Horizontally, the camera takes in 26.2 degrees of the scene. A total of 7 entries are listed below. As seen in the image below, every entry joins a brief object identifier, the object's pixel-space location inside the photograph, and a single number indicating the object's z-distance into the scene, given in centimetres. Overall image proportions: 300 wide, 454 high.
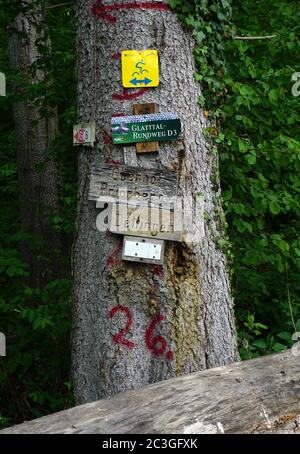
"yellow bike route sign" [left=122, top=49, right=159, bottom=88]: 332
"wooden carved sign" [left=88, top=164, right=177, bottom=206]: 329
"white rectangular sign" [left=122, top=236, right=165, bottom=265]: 325
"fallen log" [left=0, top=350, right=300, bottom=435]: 236
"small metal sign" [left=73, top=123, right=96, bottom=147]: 338
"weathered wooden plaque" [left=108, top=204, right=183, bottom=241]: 328
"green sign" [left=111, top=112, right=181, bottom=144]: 330
